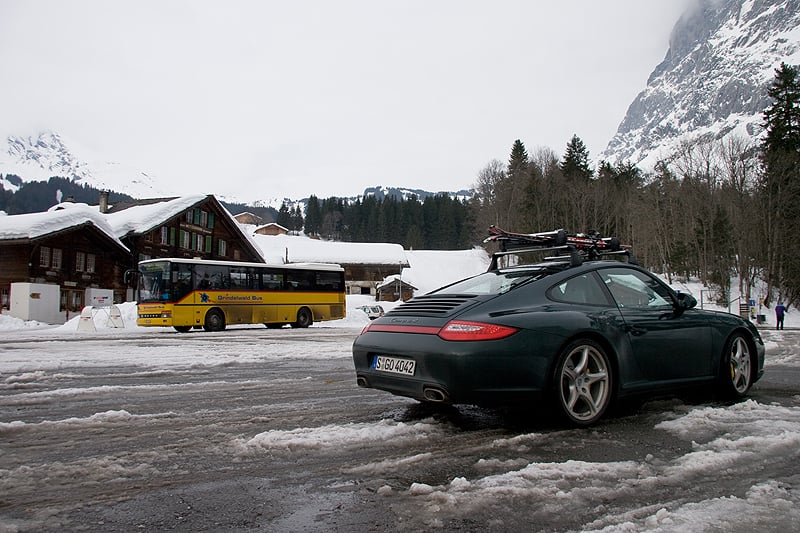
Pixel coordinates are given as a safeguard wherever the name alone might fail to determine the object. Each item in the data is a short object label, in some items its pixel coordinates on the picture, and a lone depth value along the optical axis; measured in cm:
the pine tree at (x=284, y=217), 15438
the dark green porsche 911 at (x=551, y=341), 414
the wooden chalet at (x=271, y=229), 12319
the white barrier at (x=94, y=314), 2409
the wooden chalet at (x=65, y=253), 3378
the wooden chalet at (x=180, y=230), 4272
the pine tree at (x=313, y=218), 14538
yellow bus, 2336
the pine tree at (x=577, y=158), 7510
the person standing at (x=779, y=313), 2905
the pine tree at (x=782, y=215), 4112
